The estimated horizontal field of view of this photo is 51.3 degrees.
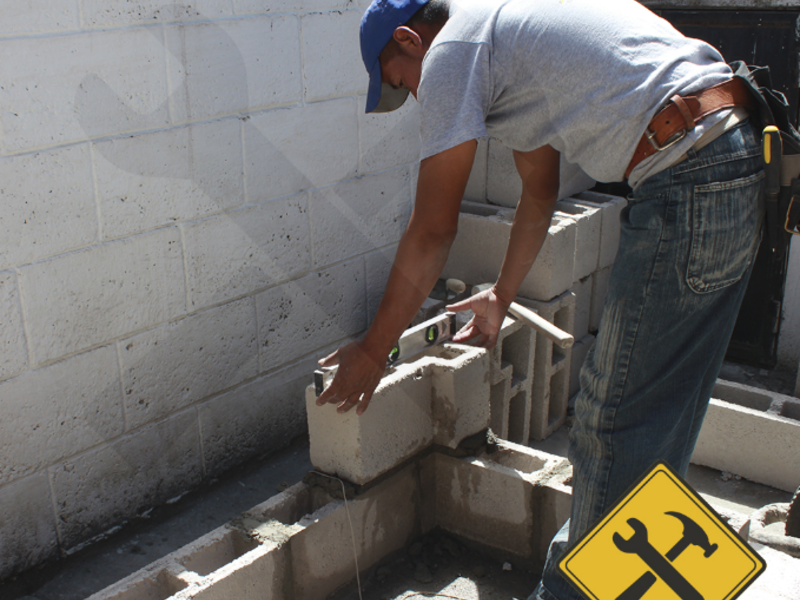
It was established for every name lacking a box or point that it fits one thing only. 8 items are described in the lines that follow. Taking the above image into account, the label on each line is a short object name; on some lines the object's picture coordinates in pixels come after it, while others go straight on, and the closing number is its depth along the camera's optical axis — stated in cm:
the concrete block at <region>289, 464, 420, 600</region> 258
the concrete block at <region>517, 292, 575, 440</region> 378
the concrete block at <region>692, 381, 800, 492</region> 346
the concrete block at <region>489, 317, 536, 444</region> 352
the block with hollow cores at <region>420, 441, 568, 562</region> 282
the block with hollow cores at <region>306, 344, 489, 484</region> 268
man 185
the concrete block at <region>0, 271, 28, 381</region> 267
